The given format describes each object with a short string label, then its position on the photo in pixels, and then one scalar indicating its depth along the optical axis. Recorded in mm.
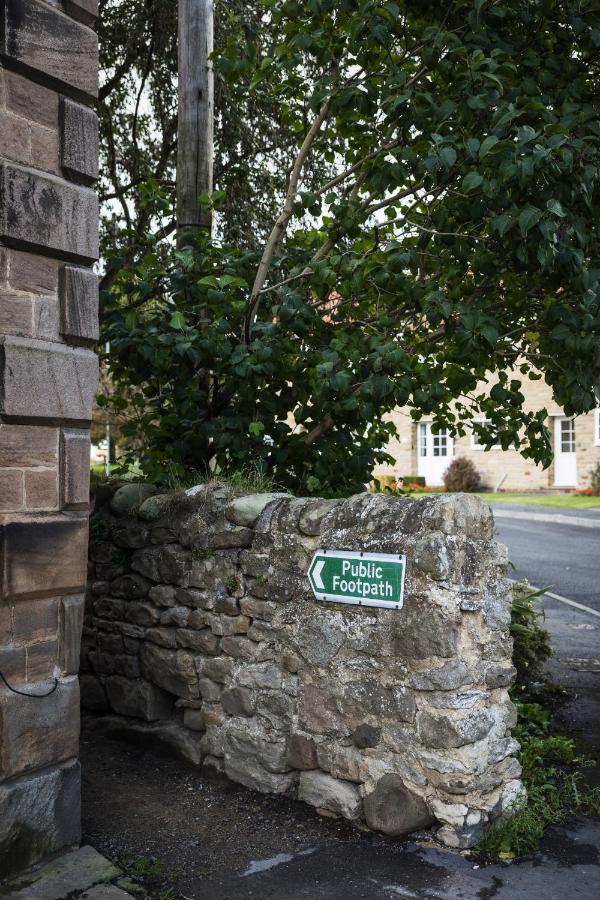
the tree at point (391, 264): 4859
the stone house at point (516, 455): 26672
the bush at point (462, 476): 28266
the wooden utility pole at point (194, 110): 6438
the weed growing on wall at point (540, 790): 4070
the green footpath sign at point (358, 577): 4184
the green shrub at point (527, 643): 6547
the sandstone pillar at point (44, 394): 3686
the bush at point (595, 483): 25406
